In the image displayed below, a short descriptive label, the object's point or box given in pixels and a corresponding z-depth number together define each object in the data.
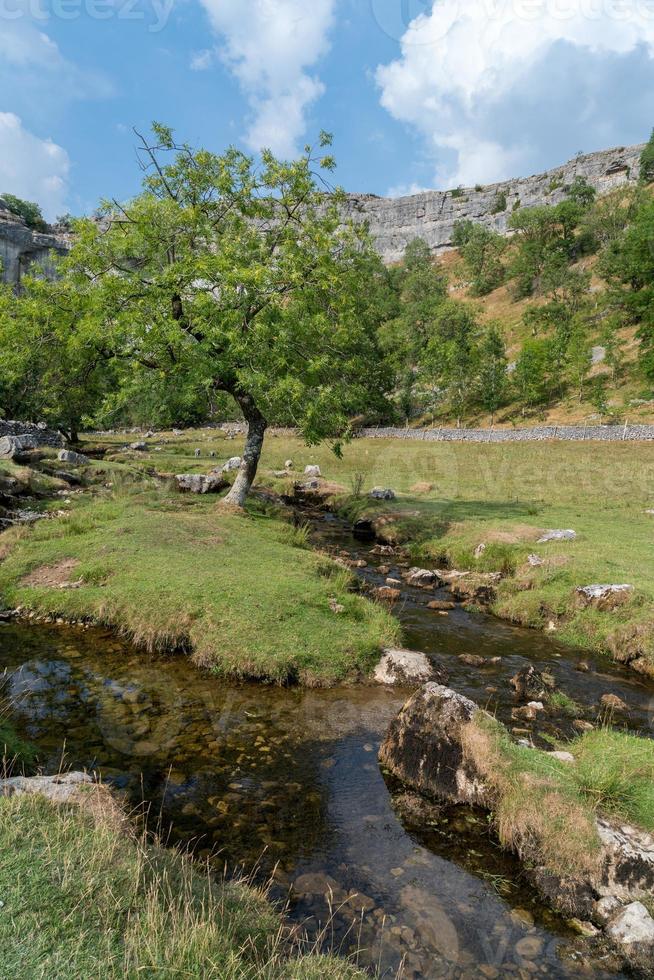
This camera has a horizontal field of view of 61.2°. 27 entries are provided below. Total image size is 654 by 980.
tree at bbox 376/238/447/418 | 97.75
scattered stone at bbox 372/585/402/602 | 18.64
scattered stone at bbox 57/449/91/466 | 34.98
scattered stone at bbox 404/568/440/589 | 21.09
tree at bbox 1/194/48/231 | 168.00
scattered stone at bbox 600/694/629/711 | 12.39
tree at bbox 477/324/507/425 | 89.88
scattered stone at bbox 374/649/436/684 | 12.75
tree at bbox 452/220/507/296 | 158.25
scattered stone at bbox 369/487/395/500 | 36.06
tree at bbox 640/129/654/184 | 151.88
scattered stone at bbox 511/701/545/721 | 11.55
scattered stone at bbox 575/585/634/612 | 16.88
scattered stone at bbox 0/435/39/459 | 30.70
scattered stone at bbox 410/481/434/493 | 41.34
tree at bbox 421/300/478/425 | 93.56
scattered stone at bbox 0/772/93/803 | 6.46
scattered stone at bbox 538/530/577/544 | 23.52
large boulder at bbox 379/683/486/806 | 8.84
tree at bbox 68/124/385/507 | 22.81
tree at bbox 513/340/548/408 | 85.94
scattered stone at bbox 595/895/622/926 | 6.63
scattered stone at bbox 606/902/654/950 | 6.19
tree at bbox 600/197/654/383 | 73.56
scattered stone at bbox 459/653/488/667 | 14.31
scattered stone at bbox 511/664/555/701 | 12.59
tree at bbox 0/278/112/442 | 23.16
